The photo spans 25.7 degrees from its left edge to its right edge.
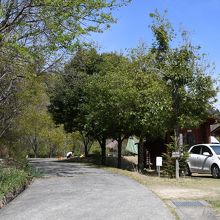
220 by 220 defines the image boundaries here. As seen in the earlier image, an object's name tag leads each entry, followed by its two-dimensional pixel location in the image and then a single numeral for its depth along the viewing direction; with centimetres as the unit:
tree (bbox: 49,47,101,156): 2747
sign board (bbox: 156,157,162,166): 2198
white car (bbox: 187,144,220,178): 2267
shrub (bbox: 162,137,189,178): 2180
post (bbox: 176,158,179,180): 2107
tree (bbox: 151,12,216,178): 2169
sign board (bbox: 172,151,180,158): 2120
